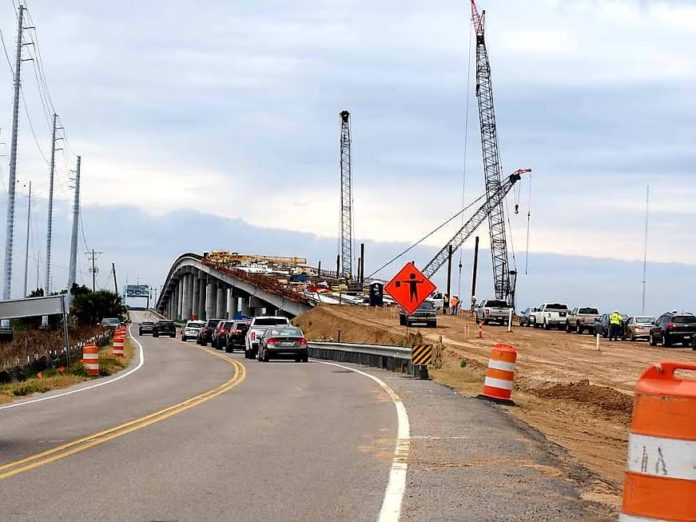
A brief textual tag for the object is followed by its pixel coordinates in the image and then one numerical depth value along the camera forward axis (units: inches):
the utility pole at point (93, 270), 6327.3
